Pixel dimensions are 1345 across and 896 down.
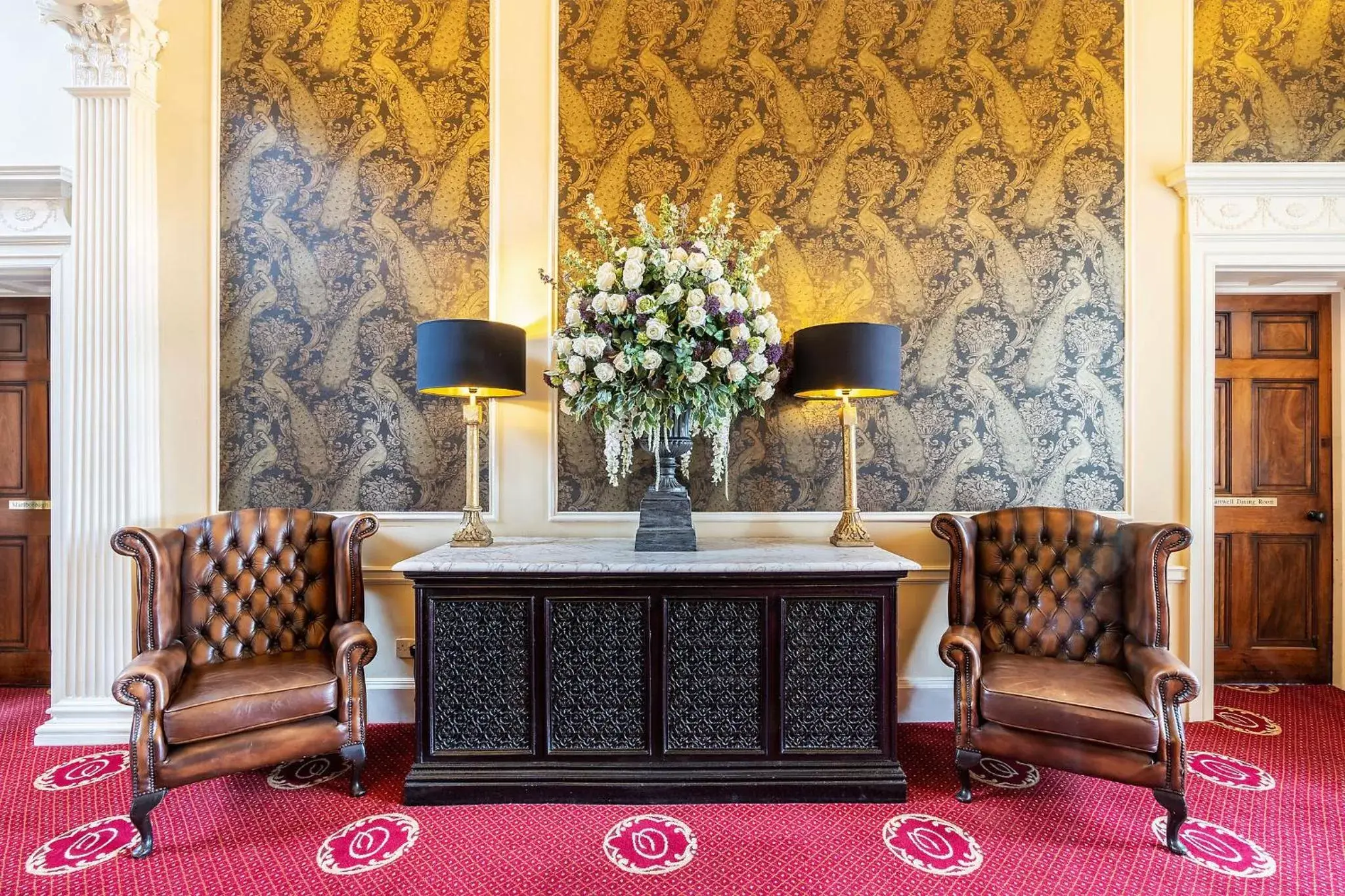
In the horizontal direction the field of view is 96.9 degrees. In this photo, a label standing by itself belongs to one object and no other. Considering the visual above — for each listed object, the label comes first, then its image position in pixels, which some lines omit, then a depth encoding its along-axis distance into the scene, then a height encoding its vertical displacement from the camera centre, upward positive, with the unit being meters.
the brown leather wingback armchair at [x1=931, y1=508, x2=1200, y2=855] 2.12 -0.83
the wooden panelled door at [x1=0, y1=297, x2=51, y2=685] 3.46 -0.28
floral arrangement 2.45 +0.45
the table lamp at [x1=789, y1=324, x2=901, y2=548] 2.61 +0.41
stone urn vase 2.63 -0.27
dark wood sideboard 2.37 -0.92
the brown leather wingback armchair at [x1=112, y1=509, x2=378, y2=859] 2.10 -0.83
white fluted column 2.90 +0.41
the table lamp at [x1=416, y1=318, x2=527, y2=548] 2.62 +0.39
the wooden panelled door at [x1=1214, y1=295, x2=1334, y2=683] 3.49 -0.22
